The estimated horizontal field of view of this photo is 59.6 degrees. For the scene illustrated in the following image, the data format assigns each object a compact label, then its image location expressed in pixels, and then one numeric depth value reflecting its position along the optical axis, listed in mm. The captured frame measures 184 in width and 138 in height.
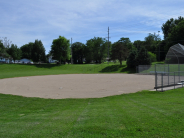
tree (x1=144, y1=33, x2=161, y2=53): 93044
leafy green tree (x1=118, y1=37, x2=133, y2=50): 117675
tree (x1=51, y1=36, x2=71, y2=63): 75938
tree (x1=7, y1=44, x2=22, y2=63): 81375
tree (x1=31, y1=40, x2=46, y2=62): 83688
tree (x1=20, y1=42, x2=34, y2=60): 103250
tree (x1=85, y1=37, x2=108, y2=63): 97250
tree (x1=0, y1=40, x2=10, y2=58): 76188
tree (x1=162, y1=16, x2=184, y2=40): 92312
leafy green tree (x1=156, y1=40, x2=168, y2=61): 81681
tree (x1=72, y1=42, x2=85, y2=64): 110062
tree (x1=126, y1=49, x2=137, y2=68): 52500
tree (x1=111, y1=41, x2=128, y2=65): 58203
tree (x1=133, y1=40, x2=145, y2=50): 119662
